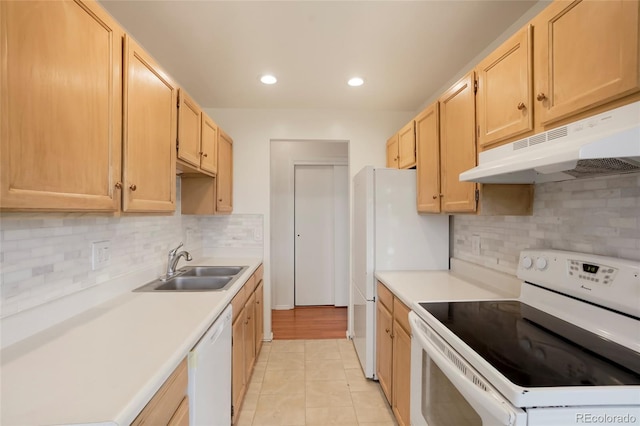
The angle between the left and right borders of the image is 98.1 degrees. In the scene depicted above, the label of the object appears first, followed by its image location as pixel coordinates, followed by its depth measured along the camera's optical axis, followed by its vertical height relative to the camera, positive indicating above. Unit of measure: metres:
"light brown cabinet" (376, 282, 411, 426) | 1.55 -0.86
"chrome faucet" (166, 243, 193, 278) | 1.98 -0.32
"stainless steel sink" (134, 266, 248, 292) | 1.79 -0.45
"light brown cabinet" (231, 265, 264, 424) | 1.68 -0.86
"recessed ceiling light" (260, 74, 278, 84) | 2.20 +1.11
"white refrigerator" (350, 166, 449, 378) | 2.15 -0.13
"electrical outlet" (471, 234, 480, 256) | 1.90 -0.19
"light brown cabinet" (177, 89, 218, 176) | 1.66 +0.53
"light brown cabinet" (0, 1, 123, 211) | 0.70 +0.33
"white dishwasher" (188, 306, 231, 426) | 1.03 -0.69
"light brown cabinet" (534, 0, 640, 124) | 0.80 +0.54
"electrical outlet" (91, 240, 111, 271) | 1.34 -0.19
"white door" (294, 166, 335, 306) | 3.96 -0.26
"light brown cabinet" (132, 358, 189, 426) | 0.74 -0.56
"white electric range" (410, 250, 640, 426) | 0.68 -0.43
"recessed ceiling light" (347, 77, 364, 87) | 2.23 +1.11
